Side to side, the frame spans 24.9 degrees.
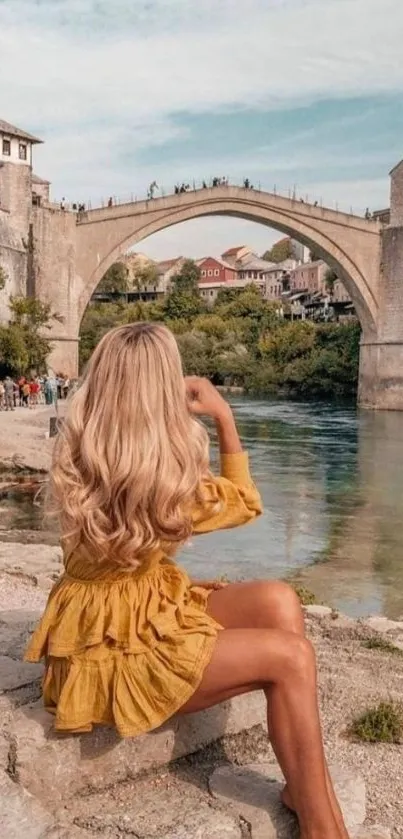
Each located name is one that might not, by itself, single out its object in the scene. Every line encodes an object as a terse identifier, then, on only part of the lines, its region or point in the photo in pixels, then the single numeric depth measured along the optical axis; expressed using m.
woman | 2.11
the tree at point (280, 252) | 106.94
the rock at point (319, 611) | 5.39
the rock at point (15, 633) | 3.29
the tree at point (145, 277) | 76.88
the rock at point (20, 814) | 2.06
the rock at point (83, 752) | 2.28
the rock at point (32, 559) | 6.65
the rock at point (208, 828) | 2.11
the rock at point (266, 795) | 2.16
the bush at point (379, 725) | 2.84
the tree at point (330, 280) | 66.12
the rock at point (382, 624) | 5.41
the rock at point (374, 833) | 2.17
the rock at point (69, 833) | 2.08
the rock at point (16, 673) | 2.72
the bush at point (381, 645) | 4.57
